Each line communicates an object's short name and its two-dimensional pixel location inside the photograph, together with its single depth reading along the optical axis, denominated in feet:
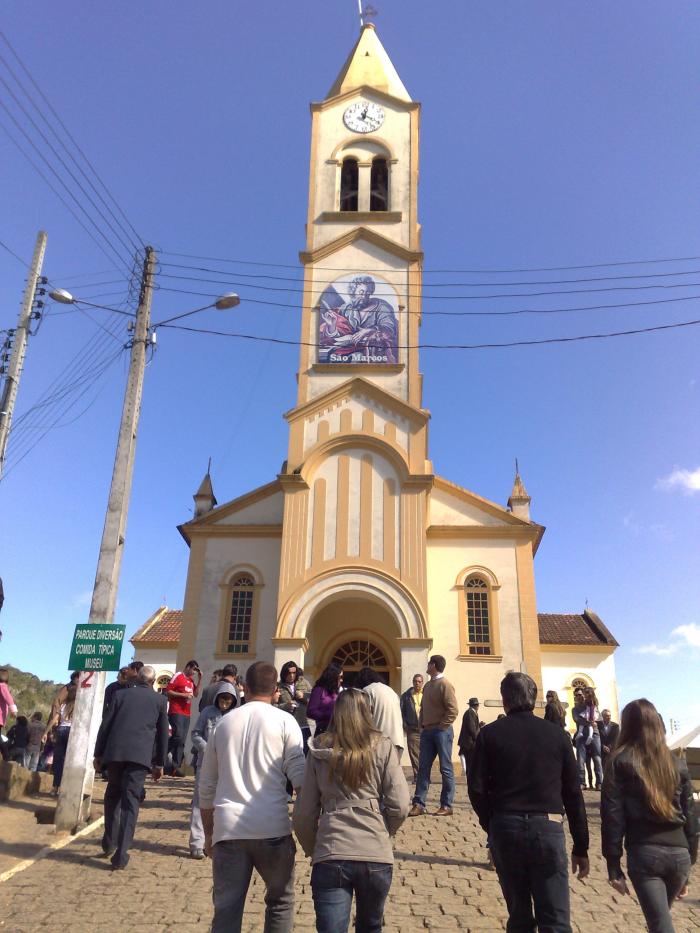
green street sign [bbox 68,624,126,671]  29.48
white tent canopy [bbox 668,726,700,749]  60.45
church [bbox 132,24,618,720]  60.70
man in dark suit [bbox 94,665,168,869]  22.19
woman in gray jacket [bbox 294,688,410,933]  11.39
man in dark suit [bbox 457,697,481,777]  35.40
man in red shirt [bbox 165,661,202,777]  36.88
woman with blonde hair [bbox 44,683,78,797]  33.91
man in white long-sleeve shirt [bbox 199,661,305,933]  12.68
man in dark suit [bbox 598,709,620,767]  35.94
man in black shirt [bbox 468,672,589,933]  12.62
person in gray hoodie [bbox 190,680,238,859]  23.52
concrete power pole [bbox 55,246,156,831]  27.61
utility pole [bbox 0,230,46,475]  45.24
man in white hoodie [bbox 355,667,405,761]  19.17
